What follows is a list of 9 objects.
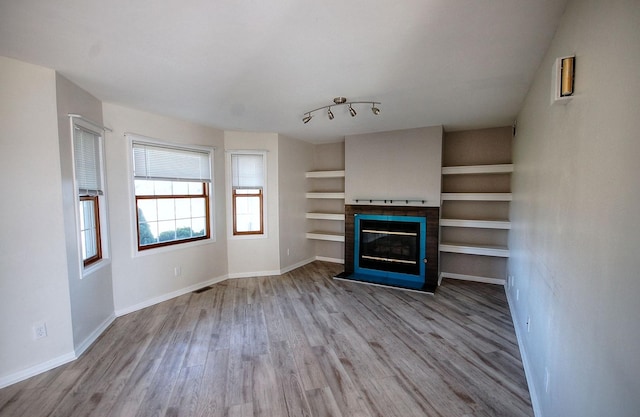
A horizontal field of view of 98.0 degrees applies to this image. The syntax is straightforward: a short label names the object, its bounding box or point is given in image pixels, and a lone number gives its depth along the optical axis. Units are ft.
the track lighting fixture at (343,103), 10.35
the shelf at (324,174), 18.16
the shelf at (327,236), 17.93
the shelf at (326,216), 18.11
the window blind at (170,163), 12.06
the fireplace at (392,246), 14.56
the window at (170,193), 12.28
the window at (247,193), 16.01
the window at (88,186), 9.21
